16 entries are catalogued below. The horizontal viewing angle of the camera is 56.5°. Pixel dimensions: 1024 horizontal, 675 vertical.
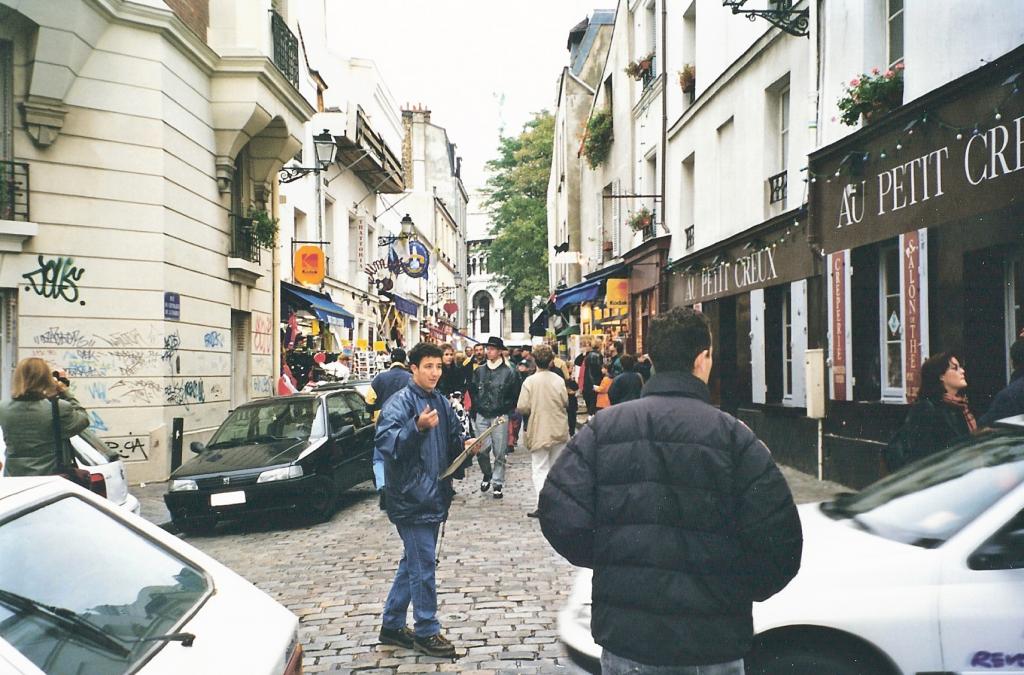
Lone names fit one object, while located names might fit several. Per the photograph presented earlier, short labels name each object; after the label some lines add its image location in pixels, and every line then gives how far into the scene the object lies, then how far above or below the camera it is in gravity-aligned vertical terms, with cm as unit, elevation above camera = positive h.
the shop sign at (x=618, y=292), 2489 +160
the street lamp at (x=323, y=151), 1956 +422
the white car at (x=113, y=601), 231 -68
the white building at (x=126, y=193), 1278 +237
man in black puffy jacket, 271 -51
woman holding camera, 704 -48
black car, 999 -119
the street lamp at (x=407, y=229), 2871 +383
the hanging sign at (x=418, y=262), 3209 +312
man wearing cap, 1242 -47
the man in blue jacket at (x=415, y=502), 556 -87
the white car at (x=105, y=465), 776 -90
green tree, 4772 +735
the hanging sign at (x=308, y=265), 2222 +211
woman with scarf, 607 -41
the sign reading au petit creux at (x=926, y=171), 851 +188
